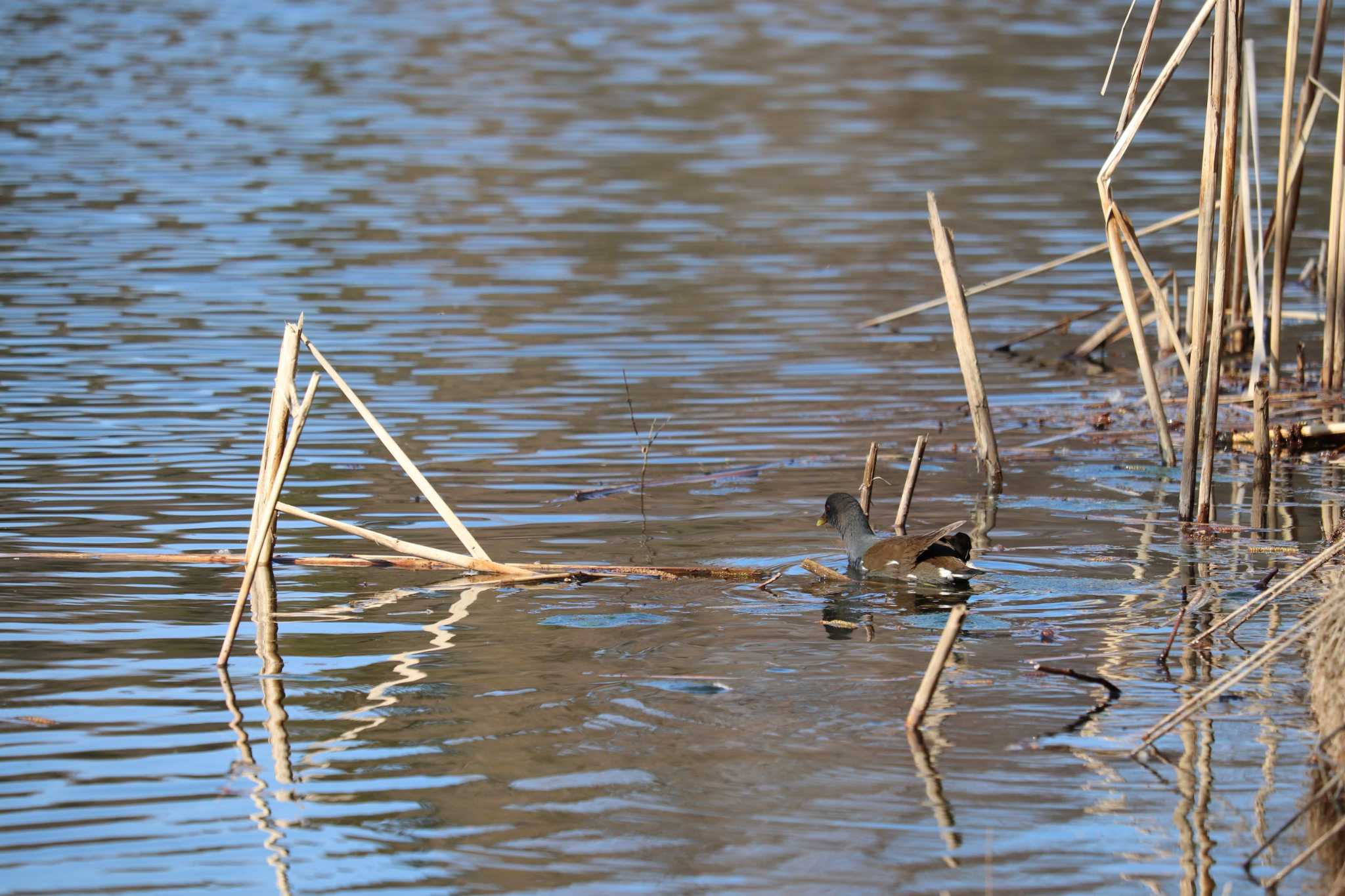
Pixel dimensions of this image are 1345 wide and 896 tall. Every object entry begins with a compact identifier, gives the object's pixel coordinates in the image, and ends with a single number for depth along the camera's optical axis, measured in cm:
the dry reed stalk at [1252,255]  2239
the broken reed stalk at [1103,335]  2894
